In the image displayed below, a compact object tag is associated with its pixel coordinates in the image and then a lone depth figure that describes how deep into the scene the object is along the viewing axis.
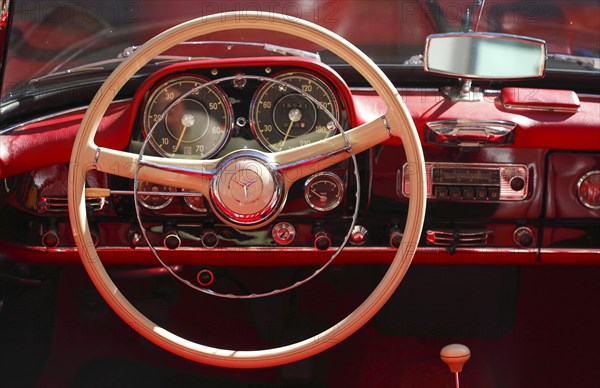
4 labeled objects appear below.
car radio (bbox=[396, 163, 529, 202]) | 2.04
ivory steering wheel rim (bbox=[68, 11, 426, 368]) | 1.63
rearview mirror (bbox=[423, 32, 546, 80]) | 1.89
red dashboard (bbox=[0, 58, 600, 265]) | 1.96
